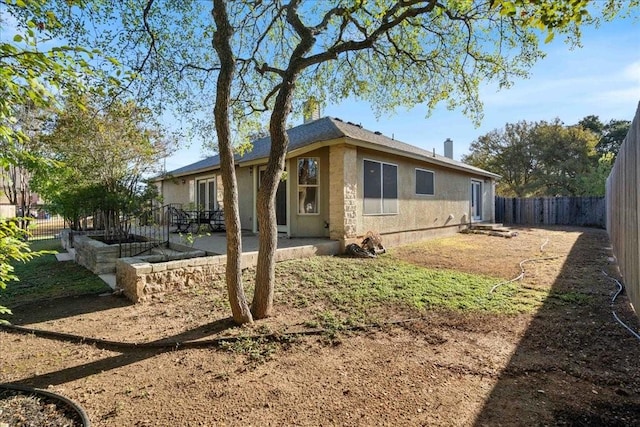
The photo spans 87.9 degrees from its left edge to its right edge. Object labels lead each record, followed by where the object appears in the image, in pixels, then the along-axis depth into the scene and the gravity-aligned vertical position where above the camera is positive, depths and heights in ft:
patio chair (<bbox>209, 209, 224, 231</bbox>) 41.68 -1.10
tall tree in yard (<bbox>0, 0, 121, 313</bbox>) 7.35 +3.22
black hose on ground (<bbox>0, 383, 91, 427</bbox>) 8.73 -5.34
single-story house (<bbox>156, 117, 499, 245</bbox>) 29.68 +2.33
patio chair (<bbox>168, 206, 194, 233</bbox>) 39.94 -0.88
